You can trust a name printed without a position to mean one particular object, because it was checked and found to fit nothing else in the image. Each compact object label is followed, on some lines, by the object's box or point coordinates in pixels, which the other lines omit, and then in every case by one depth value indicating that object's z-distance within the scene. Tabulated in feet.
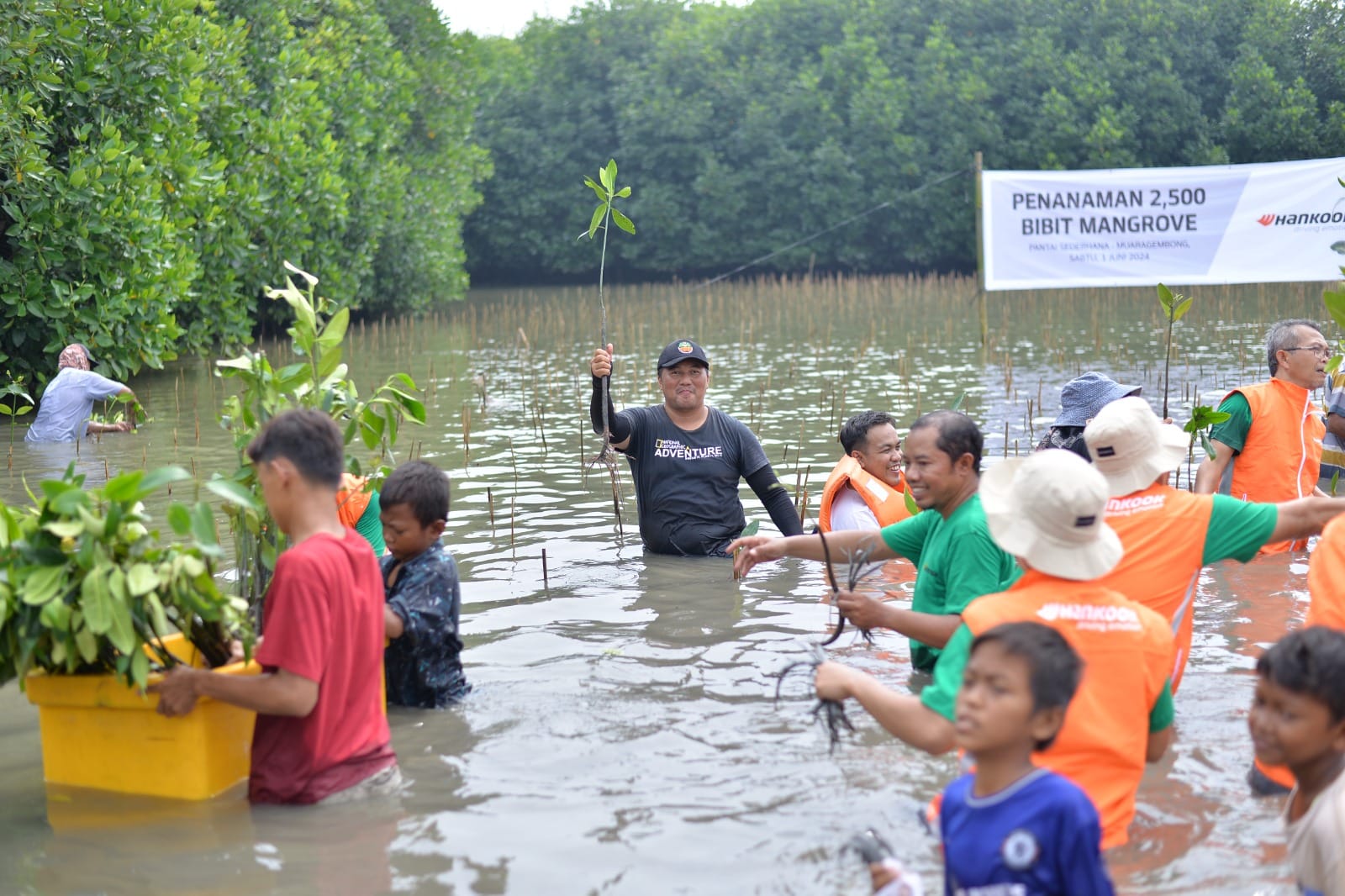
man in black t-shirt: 27.02
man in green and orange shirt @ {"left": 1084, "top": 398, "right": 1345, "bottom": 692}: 15.07
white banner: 54.65
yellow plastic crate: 14.80
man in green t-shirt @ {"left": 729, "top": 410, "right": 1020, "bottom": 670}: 16.33
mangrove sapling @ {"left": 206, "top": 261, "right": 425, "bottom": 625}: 18.44
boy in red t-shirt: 13.50
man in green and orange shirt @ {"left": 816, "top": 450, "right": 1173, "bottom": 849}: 11.98
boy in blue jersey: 9.91
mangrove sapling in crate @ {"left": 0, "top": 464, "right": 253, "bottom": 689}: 13.89
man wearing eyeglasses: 25.35
